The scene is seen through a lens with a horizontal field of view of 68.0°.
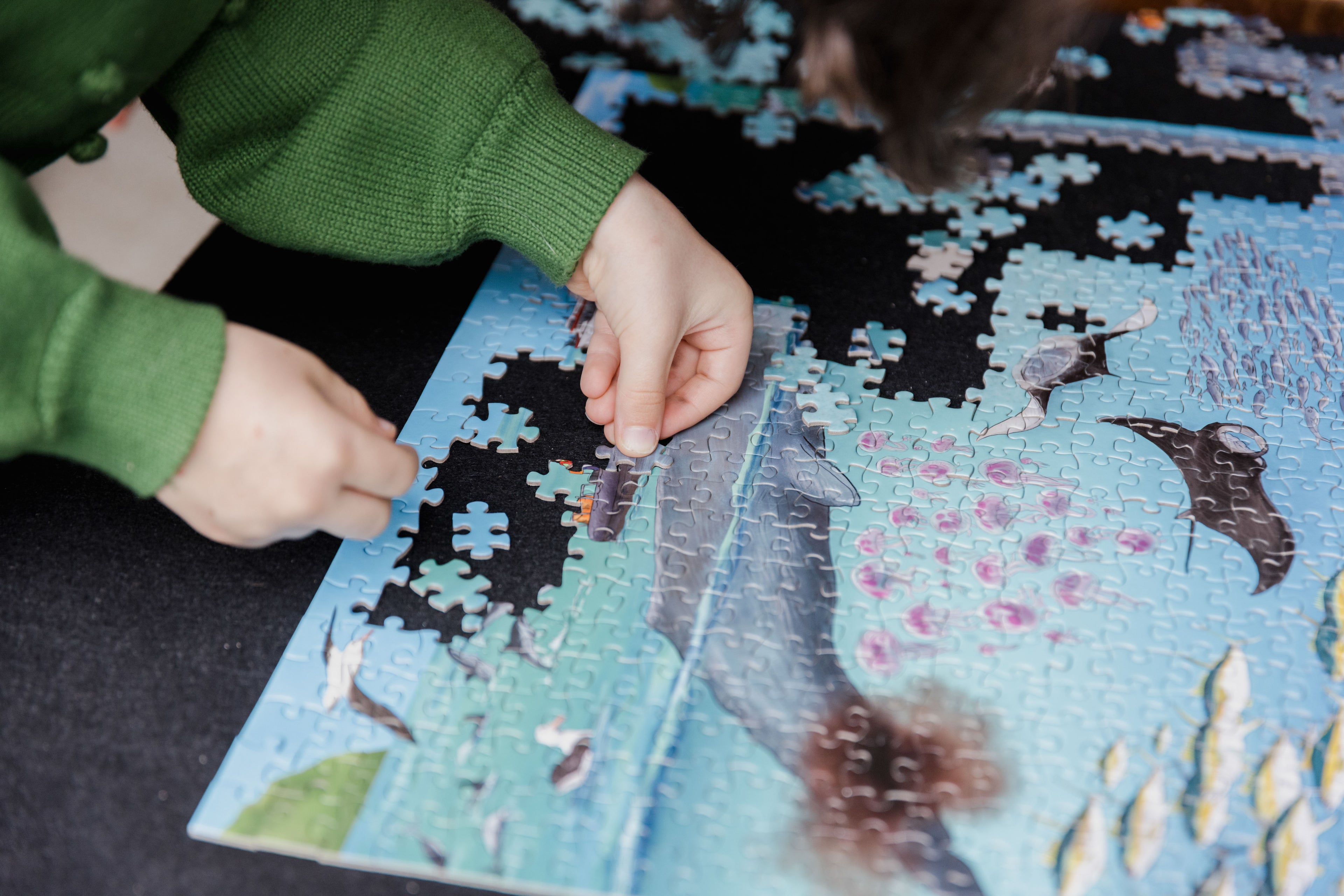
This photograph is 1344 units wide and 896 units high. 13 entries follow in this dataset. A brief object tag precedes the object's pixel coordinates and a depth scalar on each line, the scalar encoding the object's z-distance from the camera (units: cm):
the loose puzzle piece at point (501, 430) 100
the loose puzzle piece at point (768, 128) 136
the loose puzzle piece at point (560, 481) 95
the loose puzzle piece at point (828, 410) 100
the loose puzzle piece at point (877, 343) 108
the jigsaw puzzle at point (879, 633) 73
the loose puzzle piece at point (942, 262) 117
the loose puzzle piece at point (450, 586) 87
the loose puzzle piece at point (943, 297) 113
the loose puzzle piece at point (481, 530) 91
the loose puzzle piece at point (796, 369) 105
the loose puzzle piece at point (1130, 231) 119
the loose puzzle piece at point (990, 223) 121
